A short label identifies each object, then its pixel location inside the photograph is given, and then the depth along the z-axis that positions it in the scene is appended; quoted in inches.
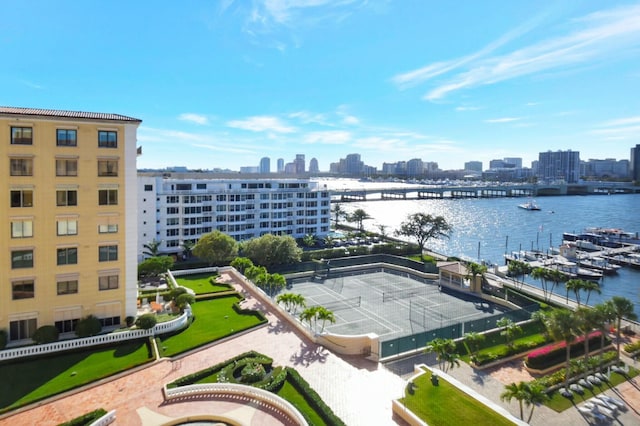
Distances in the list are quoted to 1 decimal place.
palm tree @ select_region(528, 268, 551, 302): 1883.7
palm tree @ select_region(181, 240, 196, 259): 2561.5
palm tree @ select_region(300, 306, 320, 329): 1222.9
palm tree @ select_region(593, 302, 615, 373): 1026.1
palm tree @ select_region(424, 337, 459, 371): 1048.2
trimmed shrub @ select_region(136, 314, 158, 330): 1193.4
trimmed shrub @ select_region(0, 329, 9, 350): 1077.5
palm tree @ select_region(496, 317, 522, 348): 1238.7
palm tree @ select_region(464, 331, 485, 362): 1167.0
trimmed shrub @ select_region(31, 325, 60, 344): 1108.5
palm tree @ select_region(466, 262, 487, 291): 1854.1
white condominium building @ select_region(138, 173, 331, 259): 2682.1
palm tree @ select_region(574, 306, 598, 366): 1004.6
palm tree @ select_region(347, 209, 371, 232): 3911.7
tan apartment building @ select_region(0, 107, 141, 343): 1144.2
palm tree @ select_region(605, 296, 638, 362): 1095.6
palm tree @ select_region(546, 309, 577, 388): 999.6
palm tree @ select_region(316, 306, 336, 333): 1221.7
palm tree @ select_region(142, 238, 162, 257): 2268.6
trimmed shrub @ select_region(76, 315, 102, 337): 1165.0
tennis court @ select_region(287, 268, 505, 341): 1454.2
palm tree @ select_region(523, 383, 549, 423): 815.1
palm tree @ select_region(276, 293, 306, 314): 1370.6
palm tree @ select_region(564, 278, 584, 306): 1533.0
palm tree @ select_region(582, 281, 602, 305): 1492.4
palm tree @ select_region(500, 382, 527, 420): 821.9
